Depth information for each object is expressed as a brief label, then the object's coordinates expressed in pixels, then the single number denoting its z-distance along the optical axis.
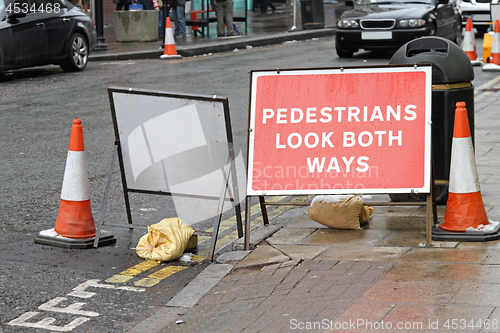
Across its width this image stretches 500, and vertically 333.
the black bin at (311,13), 23.28
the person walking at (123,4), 22.56
